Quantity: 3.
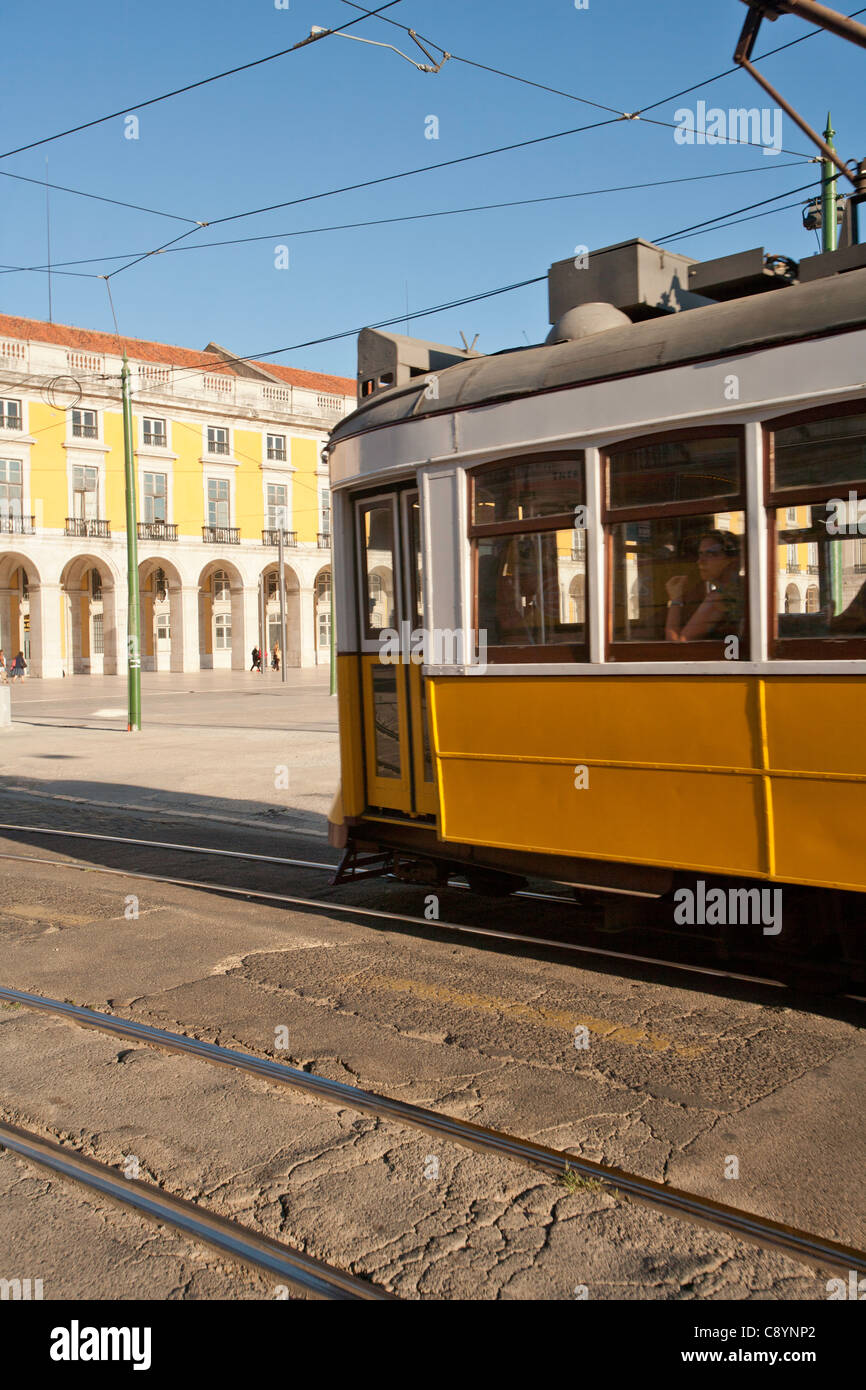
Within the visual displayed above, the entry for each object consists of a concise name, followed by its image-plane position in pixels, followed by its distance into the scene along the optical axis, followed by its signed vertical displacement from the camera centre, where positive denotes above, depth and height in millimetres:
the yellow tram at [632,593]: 4938 +308
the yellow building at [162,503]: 51969 +8158
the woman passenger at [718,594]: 5254 +271
